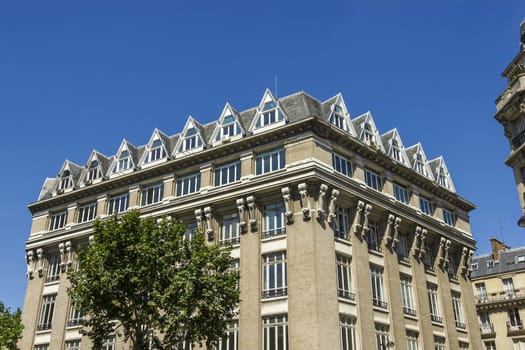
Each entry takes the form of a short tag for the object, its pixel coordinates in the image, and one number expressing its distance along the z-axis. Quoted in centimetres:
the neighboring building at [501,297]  5572
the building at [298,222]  3466
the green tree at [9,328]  4006
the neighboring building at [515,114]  2861
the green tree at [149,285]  2811
